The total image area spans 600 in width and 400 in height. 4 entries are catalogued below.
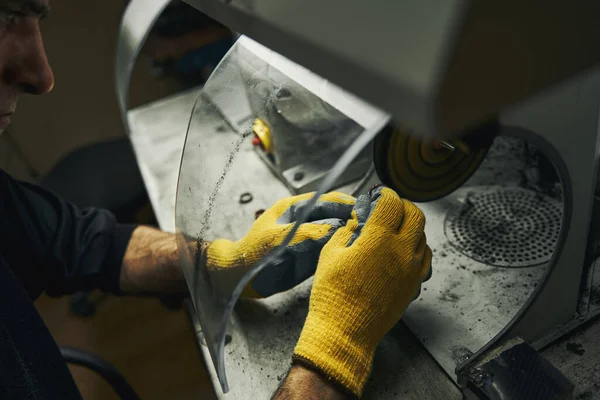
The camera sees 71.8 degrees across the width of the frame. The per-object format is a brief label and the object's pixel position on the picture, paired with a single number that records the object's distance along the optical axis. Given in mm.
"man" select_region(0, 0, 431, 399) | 627
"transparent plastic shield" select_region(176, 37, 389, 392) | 602
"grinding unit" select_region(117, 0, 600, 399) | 271
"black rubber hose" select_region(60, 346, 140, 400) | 881
